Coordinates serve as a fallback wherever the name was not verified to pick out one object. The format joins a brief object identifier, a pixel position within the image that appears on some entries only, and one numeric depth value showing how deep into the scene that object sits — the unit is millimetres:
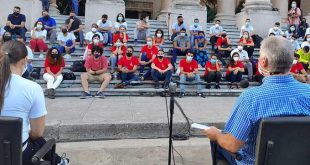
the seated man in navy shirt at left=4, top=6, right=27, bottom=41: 13414
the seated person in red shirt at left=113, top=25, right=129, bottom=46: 13259
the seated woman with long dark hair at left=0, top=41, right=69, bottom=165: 2899
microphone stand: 4094
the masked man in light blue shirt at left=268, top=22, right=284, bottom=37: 15454
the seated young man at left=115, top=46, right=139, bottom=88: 11109
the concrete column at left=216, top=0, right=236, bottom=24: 22692
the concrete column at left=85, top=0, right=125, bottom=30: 15797
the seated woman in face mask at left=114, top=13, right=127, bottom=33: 14523
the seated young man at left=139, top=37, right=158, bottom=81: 12133
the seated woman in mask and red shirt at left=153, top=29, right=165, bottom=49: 13752
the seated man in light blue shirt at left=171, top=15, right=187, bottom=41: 14977
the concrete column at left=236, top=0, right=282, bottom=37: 17500
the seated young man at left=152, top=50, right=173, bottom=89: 11234
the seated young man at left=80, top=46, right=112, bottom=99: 10367
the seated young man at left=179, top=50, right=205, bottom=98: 11352
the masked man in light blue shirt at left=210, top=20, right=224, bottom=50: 15414
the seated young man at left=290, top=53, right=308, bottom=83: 12270
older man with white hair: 2762
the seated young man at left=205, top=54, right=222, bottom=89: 11578
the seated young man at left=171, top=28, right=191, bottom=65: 13759
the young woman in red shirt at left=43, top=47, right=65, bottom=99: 10383
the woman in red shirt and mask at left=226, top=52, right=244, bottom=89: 11987
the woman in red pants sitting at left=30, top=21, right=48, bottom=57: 13023
